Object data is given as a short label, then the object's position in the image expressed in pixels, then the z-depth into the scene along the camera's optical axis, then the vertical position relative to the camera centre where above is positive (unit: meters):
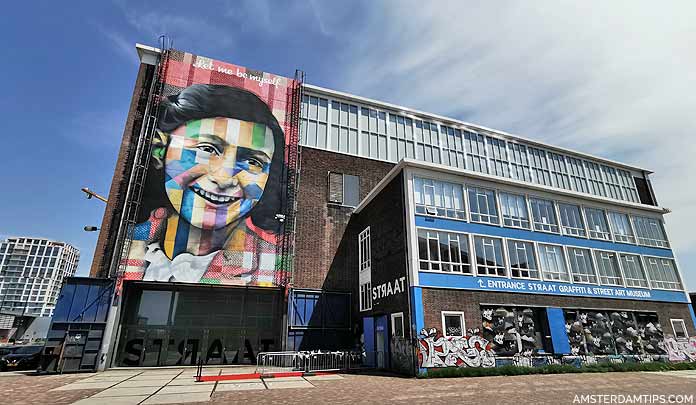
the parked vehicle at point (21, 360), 22.88 -1.51
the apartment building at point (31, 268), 161.75 +28.86
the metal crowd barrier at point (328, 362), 21.69 -1.65
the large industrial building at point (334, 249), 21.50 +5.80
